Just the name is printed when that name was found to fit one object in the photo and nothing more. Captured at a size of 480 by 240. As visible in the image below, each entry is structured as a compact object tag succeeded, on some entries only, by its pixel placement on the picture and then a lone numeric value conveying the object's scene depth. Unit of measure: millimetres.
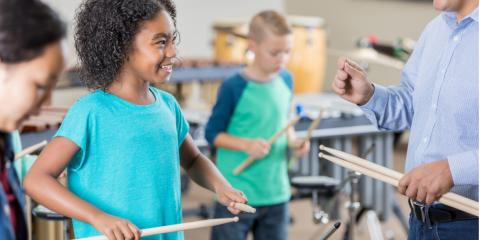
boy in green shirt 3652
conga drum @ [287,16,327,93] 8172
